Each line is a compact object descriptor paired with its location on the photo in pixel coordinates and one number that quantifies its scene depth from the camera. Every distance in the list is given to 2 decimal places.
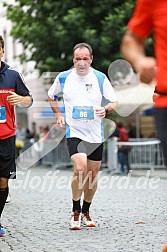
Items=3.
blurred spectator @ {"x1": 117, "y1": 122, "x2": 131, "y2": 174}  20.78
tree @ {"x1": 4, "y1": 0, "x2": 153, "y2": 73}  24.59
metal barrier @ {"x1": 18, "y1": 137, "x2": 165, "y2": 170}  20.38
